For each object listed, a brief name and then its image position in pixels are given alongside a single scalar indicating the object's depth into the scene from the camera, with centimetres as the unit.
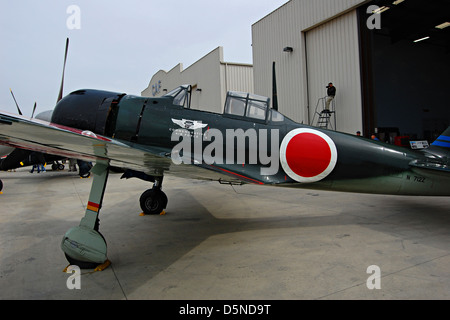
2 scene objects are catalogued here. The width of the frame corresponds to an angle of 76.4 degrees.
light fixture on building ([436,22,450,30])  1542
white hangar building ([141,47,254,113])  1886
